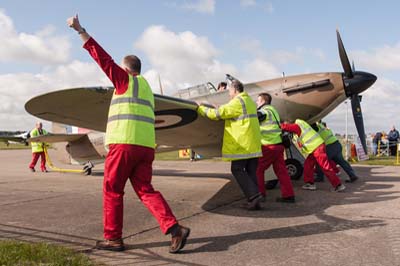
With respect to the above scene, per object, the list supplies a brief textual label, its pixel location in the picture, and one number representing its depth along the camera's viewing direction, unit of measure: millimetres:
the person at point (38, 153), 12617
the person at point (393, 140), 20094
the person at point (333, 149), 7809
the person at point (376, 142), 20891
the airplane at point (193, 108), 4031
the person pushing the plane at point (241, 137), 4637
